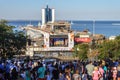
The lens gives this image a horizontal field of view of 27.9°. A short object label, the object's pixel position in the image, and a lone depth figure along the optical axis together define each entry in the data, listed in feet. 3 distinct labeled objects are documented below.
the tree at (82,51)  142.08
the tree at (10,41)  100.92
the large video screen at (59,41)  204.28
